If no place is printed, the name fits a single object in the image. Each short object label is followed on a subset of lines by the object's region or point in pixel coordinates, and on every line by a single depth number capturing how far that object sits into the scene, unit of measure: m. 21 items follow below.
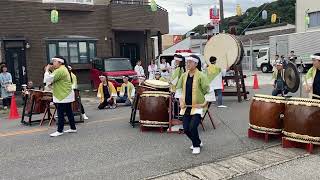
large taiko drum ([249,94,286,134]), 5.45
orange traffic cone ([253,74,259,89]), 14.52
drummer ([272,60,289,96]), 9.06
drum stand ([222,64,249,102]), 10.21
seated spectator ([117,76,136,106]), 10.71
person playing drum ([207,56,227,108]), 9.15
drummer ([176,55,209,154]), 5.07
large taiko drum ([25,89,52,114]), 7.68
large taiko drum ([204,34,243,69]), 9.98
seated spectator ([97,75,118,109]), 10.23
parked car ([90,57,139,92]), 13.22
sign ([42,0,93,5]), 16.16
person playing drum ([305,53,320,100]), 5.60
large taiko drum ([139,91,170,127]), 6.45
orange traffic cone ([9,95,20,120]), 9.49
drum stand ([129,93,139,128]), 7.13
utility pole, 17.35
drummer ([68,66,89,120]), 7.95
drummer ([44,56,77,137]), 6.38
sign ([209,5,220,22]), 16.01
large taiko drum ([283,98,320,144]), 4.91
